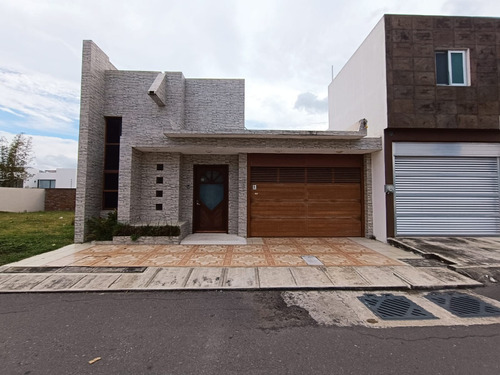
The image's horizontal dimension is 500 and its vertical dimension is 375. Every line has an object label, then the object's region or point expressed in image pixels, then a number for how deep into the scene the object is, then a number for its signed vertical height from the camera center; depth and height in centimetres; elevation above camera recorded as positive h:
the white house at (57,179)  4134 +269
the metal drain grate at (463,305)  373 -172
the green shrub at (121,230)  799 -110
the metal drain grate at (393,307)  363 -172
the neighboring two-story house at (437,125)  811 +231
